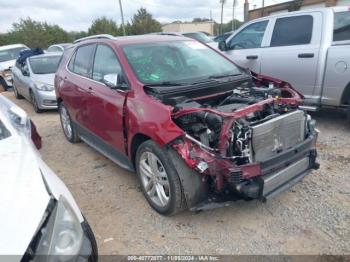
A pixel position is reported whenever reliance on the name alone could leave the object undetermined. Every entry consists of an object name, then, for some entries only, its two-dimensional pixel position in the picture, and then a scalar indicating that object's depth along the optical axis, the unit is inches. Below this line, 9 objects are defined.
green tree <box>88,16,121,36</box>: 1808.6
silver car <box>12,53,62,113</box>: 320.2
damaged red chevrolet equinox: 106.3
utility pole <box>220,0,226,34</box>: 1473.9
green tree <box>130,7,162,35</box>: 1878.4
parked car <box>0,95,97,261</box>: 60.9
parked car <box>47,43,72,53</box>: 630.7
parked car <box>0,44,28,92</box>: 515.9
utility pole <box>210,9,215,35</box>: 1962.8
